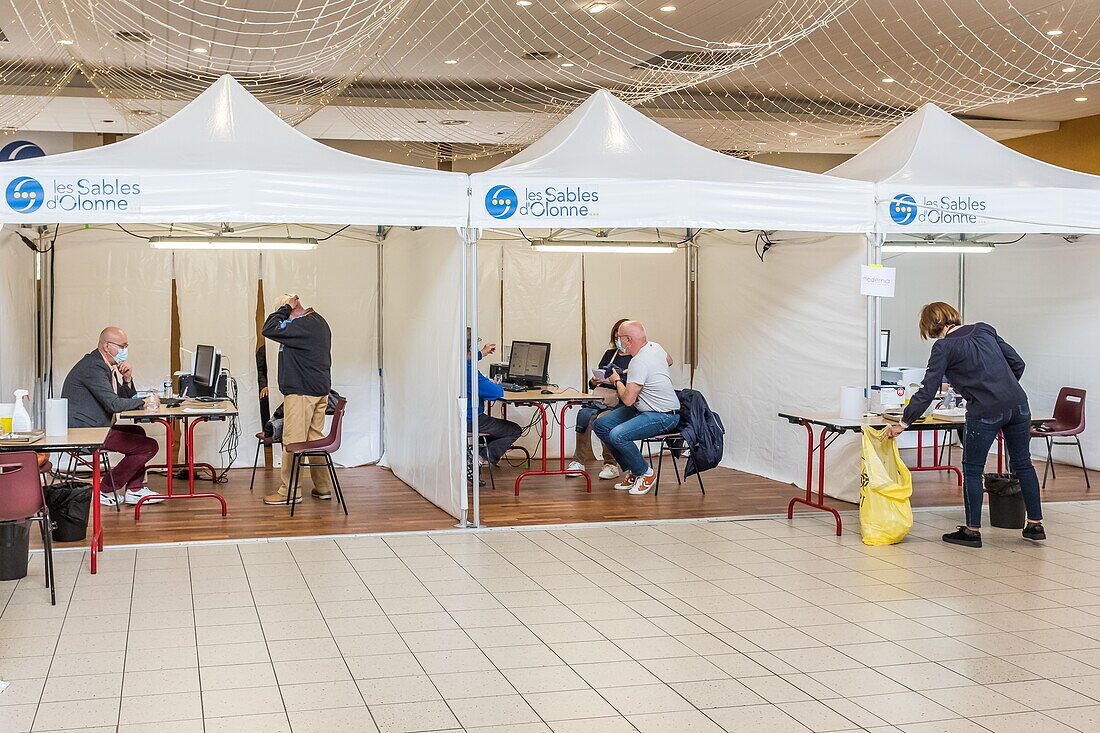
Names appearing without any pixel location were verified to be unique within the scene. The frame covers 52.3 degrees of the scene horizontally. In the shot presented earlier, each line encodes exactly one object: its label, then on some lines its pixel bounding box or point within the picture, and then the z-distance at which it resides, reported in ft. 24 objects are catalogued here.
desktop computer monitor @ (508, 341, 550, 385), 29.76
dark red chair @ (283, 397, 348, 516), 23.45
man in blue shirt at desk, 27.14
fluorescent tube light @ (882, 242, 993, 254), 28.91
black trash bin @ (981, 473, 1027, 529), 20.80
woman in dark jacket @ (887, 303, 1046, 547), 19.39
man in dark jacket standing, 24.34
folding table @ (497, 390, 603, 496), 26.84
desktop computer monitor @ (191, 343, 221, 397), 26.81
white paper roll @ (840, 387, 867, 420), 21.76
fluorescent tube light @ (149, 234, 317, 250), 27.61
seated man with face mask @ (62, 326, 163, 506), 23.24
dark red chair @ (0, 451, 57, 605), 16.01
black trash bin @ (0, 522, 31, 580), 17.20
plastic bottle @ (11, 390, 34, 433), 19.34
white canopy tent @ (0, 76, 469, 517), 19.01
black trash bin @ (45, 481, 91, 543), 20.20
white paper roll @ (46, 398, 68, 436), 19.10
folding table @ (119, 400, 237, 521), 23.50
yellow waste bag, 20.20
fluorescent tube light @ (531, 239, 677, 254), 30.19
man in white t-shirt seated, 25.48
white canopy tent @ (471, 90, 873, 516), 20.84
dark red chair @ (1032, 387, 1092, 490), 26.76
